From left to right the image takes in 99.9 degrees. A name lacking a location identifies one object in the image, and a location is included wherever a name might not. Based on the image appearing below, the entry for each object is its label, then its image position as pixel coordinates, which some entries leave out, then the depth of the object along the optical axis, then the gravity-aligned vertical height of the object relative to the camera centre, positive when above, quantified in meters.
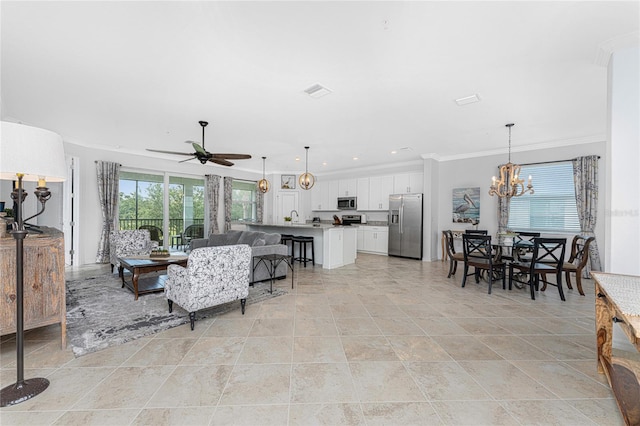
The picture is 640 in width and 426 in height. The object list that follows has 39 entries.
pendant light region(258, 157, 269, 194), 7.21 +0.69
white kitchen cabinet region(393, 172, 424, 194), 7.32 +0.81
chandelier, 4.49 +0.53
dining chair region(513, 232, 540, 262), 4.06 -0.51
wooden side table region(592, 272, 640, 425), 1.36 -0.80
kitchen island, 5.82 -0.68
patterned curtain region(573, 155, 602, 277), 5.00 +0.28
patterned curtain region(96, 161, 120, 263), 5.94 +0.23
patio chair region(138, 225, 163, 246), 6.51 -0.51
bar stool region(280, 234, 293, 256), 6.39 -0.66
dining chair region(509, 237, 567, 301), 3.82 -0.80
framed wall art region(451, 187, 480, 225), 6.48 +0.18
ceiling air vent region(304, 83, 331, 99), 3.12 +1.44
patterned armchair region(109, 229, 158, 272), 4.73 -0.62
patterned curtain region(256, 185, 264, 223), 9.04 +0.16
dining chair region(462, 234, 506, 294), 4.13 -0.75
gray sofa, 4.61 -0.65
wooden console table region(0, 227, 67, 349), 2.08 -0.60
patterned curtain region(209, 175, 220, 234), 7.80 +0.36
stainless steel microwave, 8.72 +0.27
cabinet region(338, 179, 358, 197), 8.76 +0.79
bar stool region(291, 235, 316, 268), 6.11 -0.88
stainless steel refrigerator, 7.02 -0.36
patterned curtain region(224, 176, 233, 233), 8.17 +0.20
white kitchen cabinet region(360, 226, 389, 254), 7.89 -0.84
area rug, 2.54 -1.20
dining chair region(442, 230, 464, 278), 4.86 -0.79
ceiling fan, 4.09 +0.88
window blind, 5.42 +0.21
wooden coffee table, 3.56 -0.78
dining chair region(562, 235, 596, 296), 4.02 -0.77
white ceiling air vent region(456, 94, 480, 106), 3.35 +1.44
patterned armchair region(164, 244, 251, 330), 2.73 -0.74
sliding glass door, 6.57 +0.16
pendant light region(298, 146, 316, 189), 6.15 +0.71
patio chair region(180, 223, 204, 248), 7.49 -0.65
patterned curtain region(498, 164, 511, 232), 5.98 +0.01
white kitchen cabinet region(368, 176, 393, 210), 7.97 +0.61
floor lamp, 1.63 +0.26
